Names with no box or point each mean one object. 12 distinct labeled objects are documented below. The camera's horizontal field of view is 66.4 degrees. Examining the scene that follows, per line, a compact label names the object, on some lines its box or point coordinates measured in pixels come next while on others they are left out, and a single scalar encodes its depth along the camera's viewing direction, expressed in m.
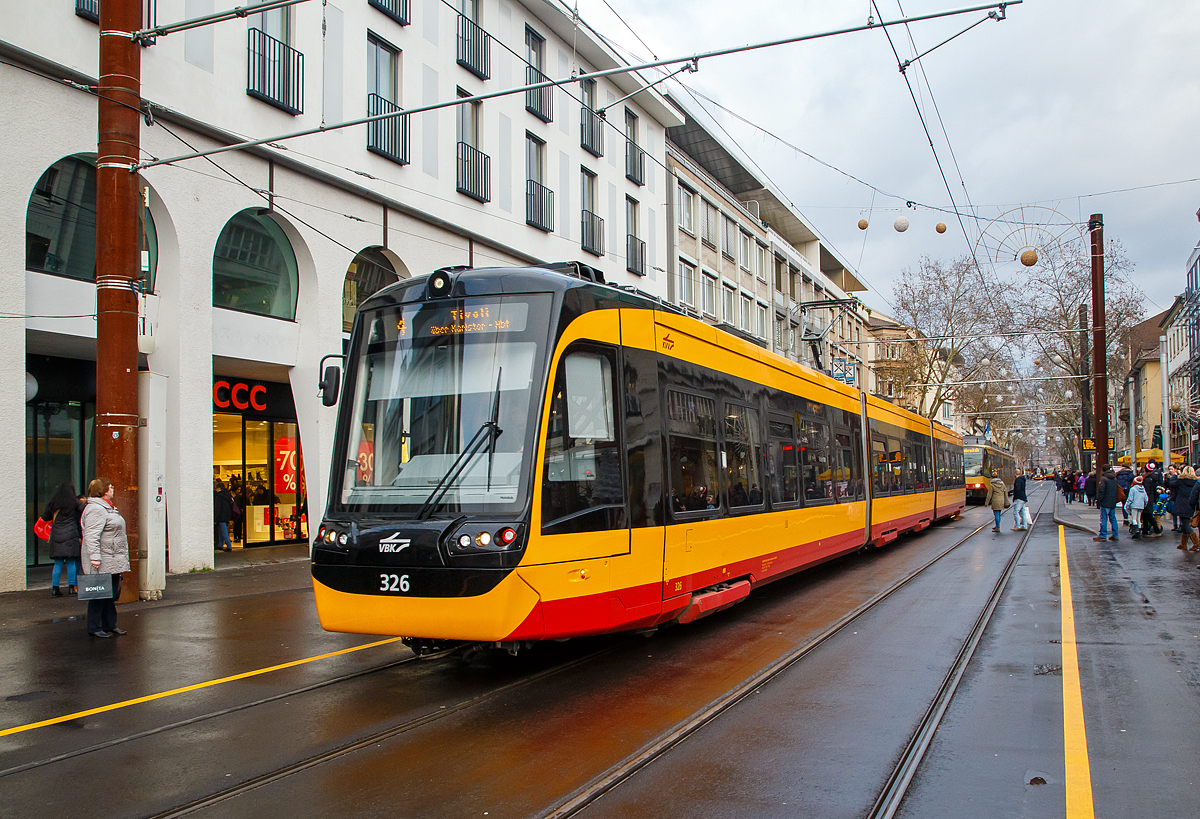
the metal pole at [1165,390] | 33.33
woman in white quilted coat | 9.16
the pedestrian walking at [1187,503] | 17.05
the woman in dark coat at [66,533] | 12.23
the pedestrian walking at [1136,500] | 20.22
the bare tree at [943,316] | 47.31
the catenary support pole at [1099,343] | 25.64
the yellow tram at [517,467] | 6.34
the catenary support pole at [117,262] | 11.56
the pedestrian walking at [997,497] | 23.53
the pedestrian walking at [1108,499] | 19.86
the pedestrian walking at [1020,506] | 24.66
